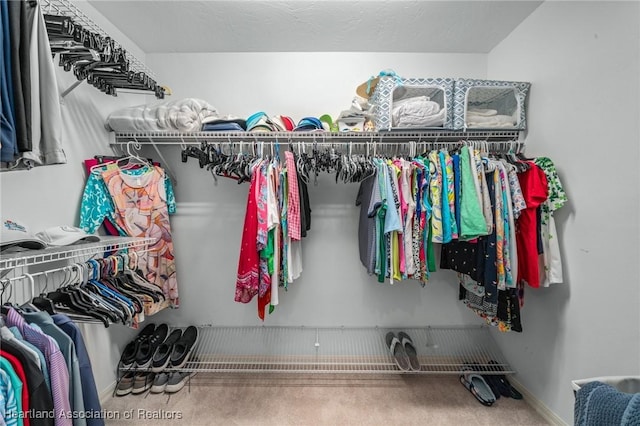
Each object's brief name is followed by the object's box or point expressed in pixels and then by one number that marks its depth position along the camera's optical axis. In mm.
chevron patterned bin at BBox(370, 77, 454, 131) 1520
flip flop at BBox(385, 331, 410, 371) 1705
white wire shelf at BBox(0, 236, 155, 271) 894
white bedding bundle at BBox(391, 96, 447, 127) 1524
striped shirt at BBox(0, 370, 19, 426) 611
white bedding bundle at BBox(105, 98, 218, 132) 1643
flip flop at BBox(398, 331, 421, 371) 1707
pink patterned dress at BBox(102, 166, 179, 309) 1600
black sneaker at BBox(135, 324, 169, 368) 1675
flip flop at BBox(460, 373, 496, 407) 1569
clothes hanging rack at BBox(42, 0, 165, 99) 1012
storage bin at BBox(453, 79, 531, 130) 1545
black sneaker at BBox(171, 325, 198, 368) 1715
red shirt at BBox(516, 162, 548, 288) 1355
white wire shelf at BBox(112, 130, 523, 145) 1618
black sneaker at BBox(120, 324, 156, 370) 1685
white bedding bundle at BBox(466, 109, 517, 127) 1620
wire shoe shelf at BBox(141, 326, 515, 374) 1958
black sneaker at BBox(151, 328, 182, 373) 1660
